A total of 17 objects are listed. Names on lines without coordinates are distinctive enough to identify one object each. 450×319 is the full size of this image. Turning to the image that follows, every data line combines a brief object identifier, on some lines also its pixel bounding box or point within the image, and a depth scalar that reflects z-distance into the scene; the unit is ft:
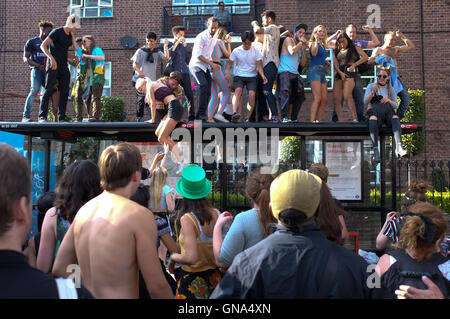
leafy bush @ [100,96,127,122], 51.16
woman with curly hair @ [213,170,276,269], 11.44
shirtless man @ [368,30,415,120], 28.37
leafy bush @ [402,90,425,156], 51.57
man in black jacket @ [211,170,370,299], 6.99
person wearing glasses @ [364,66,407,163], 26.73
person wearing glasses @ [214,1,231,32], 56.95
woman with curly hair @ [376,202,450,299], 9.09
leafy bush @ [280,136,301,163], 41.98
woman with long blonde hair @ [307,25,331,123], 28.99
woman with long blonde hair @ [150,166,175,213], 16.67
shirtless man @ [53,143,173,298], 8.50
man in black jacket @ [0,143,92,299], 5.17
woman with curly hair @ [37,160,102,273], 10.47
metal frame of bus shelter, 27.78
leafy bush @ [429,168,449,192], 43.66
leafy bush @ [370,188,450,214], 31.14
